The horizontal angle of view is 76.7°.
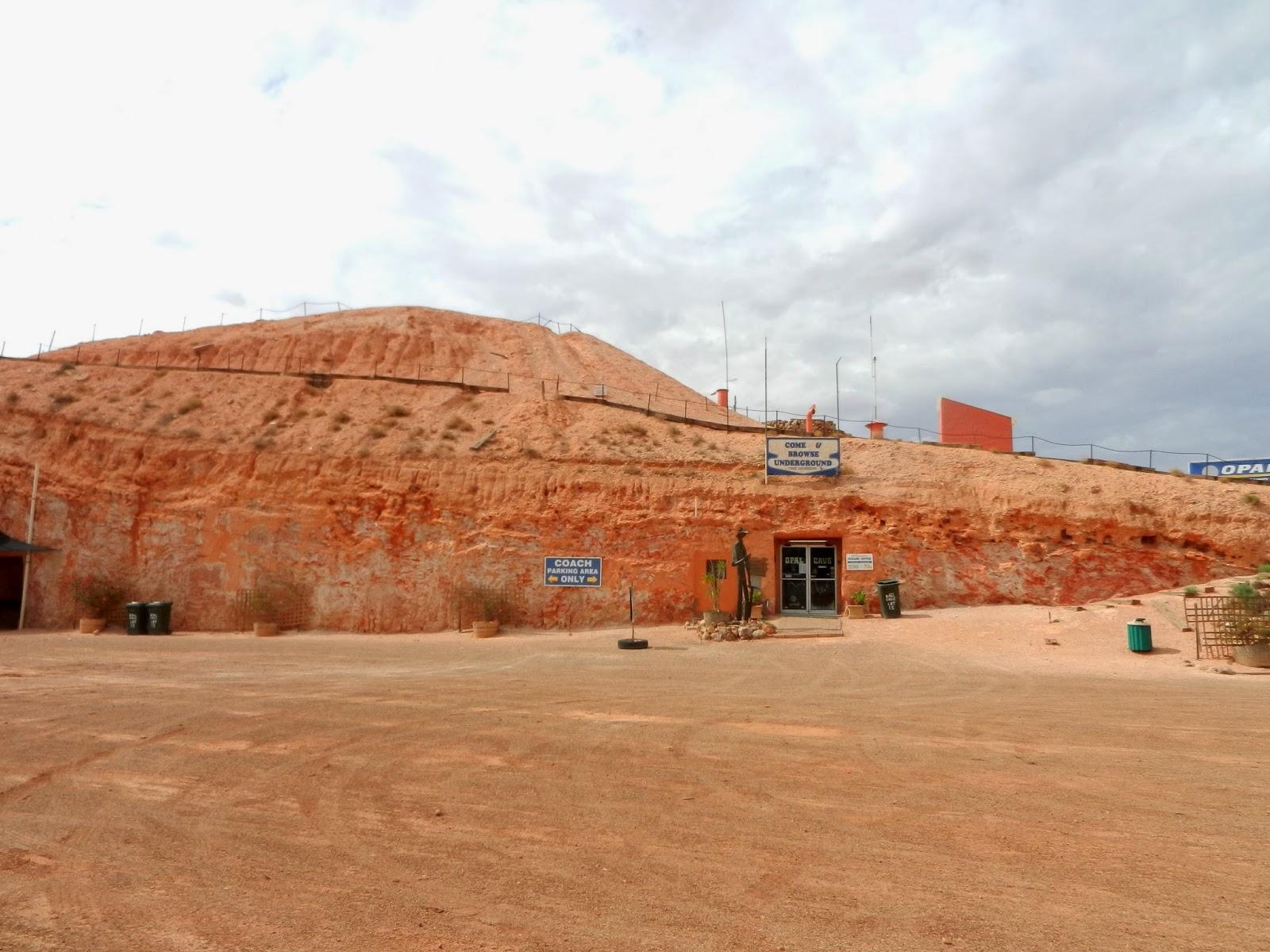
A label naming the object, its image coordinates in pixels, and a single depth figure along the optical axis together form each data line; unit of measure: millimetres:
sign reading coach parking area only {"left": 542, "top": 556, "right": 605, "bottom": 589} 25812
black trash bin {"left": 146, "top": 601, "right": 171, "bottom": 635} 24531
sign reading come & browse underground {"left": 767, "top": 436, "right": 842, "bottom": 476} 27984
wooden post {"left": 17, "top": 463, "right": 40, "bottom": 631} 26172
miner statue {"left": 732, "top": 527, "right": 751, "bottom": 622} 24078
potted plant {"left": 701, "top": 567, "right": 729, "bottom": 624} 25469
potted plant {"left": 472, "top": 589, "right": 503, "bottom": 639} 24906
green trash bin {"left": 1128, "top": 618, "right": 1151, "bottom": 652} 18578
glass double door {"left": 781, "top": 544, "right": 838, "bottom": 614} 26344
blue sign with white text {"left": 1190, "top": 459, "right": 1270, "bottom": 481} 37500
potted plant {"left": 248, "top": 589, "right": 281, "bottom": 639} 25500
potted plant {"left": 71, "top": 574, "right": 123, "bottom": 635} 25719
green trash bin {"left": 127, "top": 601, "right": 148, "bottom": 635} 24438
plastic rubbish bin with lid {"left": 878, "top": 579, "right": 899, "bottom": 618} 24000
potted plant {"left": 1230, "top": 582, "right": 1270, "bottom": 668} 16531
